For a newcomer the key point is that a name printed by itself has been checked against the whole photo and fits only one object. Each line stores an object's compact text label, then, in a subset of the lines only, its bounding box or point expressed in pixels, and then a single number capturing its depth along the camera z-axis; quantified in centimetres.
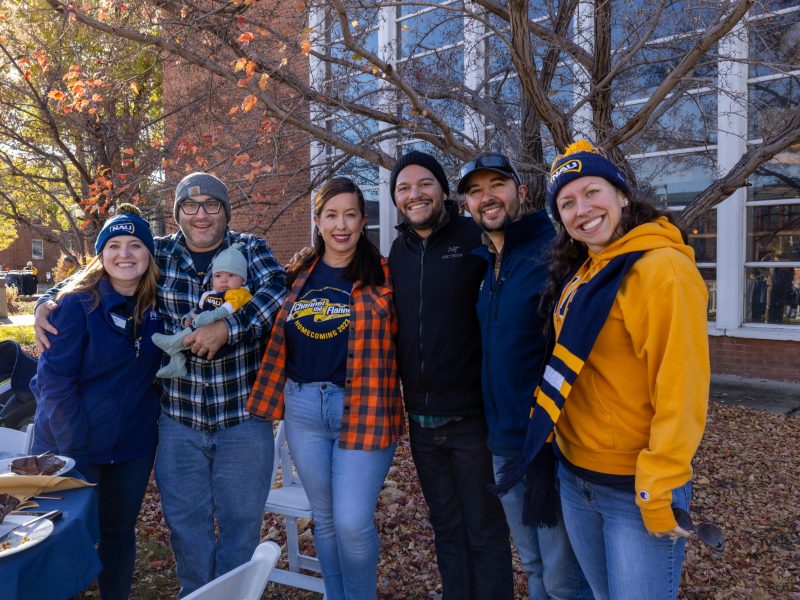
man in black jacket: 273
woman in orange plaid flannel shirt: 279
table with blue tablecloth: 184
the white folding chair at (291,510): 355
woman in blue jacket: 270
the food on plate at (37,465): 238
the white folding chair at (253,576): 188
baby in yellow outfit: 279
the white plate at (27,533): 187
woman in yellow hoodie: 182
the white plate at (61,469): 242
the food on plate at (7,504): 206
